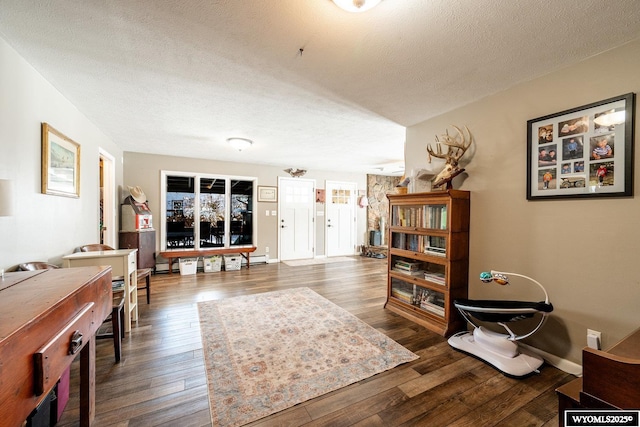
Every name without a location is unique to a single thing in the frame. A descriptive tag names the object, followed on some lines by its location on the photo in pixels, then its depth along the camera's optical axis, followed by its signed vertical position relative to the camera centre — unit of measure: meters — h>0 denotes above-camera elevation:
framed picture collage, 1.64 +0.44
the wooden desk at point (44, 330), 0.74 -0.45
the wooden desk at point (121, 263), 2.24 -0.49
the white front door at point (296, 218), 6.12 -0.16
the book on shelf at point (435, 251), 2.55 -0.39
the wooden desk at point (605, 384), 0.92 -0.64
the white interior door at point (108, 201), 3.81 +0.13
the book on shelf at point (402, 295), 2.93 -0.97
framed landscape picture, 2.07 +0.40
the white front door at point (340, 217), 6.71 -0.16
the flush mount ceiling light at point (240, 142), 3.69 +0.99
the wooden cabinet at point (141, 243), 4.11 -0.54
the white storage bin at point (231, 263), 5.15 -1.04
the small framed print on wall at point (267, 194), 5.84 +0.40
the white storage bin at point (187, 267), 4.74 -1.05
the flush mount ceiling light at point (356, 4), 1.27 +1.03
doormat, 5.82 -1.17
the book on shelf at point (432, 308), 2.56 -0.98
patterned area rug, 1.62 -1.16
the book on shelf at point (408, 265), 2.91 -0.61
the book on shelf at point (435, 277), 2.57 -0.66
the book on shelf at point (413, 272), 2.88 -0.68
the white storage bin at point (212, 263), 4.96 -1.02
